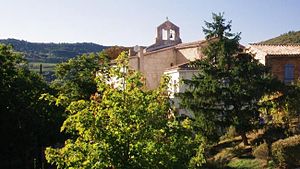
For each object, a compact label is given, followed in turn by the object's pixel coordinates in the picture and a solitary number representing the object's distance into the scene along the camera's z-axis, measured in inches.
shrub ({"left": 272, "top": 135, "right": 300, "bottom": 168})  893.2
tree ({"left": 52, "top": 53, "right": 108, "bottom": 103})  1507.1
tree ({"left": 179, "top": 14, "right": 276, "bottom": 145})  1034.7
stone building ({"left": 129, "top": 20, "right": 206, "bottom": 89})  1899.6
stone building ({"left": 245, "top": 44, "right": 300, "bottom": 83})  1557.6
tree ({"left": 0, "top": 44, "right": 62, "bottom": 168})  1147.3
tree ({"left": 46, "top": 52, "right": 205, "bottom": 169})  438.0
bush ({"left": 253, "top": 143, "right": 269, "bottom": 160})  948.6
